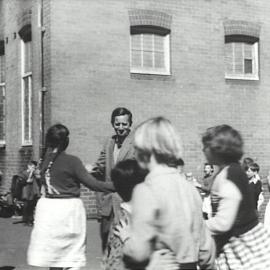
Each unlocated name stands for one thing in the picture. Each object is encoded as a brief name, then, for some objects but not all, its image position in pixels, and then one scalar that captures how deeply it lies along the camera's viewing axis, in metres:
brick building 14.15
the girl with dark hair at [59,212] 6.19
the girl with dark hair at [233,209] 4.21
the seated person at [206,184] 9.87
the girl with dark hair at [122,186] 4.13
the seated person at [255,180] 10.62
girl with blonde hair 3.25
